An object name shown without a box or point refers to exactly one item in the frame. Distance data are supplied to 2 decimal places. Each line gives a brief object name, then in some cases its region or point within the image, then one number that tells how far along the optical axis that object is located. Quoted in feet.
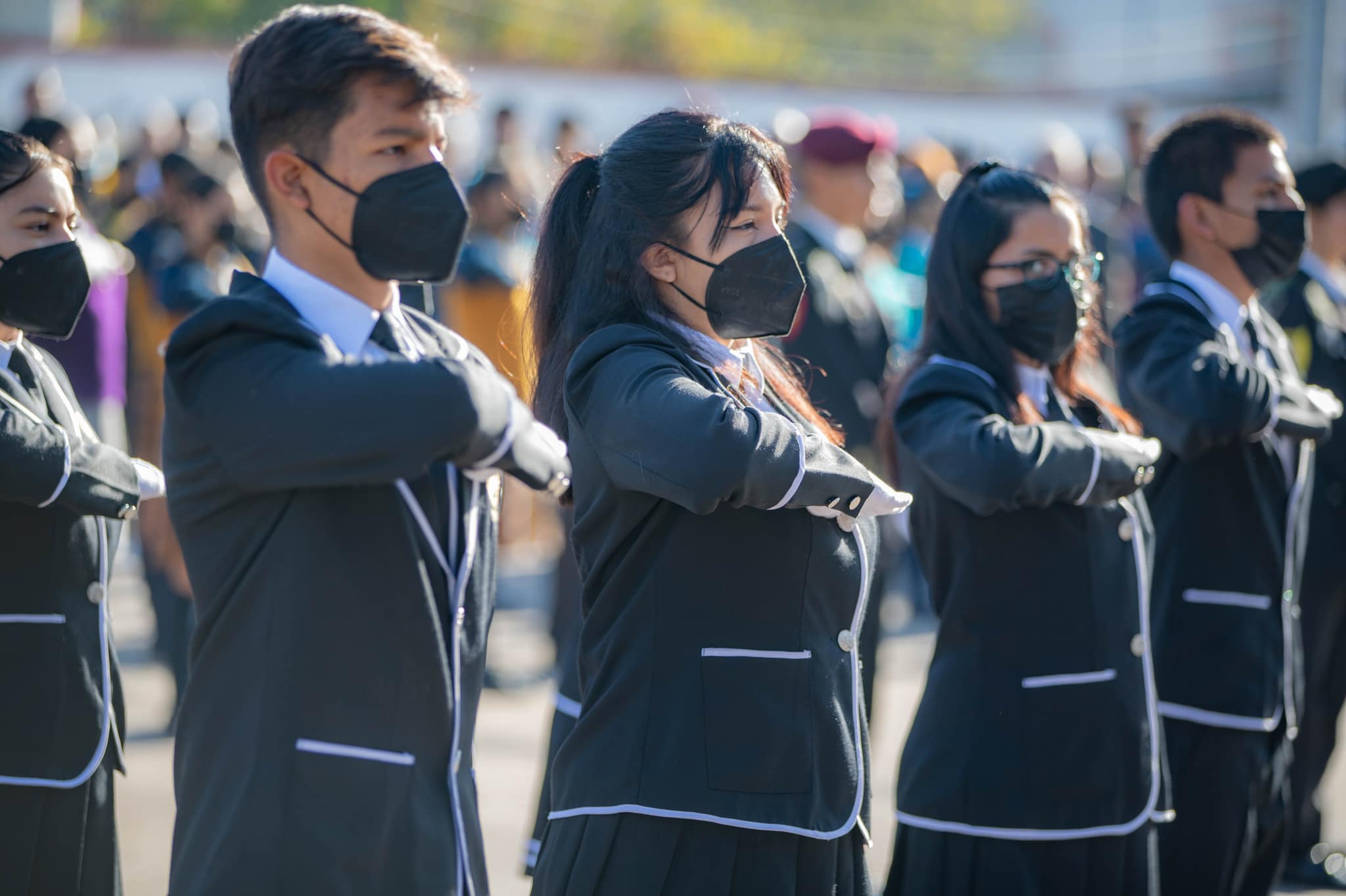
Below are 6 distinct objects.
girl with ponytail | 15.64
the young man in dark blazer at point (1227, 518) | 23.54
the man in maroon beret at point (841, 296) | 32.60
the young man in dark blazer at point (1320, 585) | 31.19
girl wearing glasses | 19.61
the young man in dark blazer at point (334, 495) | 13.07
